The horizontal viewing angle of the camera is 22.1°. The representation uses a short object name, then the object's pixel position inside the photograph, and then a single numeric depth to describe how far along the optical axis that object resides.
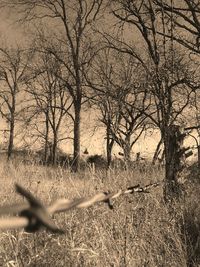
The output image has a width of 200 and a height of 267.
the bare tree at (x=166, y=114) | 6.41
